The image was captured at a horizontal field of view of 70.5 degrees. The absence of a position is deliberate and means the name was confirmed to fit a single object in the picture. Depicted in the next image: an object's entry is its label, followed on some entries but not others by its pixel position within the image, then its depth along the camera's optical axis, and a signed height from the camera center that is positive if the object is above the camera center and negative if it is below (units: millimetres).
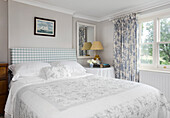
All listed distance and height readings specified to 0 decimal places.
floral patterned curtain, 3299 +319
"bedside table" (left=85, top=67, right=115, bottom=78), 3448 -369
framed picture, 3043 +840
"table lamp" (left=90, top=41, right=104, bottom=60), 3930 +408
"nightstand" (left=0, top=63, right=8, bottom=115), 2373 -521
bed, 1135 -452
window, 2980 +410
